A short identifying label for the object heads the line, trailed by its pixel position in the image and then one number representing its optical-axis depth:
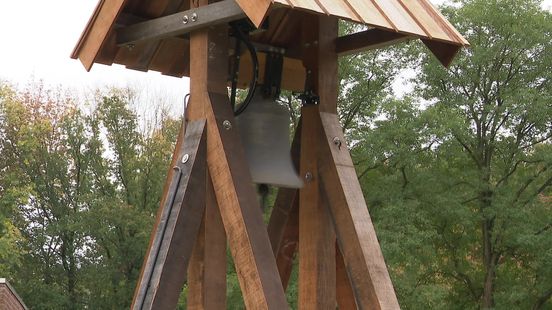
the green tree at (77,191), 31.91
